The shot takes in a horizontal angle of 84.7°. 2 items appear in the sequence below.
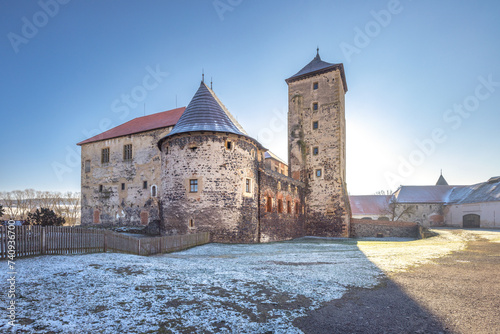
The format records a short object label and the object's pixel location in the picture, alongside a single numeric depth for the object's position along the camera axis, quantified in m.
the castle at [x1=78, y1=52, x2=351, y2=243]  17.61
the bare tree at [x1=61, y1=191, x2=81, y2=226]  58.67
